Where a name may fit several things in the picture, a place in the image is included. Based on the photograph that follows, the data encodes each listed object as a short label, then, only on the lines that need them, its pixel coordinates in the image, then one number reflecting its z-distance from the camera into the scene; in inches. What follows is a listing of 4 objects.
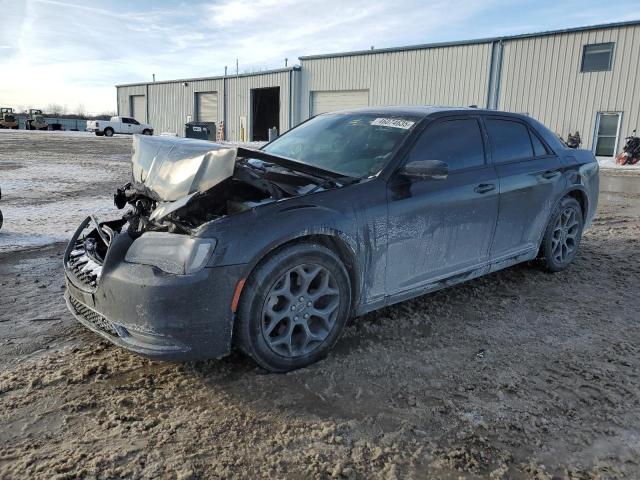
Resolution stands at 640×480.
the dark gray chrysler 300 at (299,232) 103.6
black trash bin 1205.5
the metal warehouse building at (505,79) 830.5
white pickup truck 1633.5
